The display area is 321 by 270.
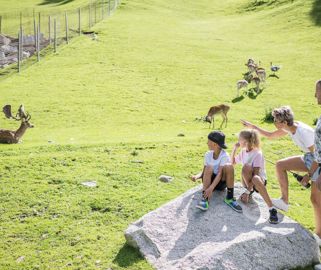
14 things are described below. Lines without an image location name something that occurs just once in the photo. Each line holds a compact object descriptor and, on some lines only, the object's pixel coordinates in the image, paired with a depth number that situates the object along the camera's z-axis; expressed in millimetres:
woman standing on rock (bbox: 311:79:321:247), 7871
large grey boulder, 7531
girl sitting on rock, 9305
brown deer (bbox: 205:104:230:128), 21516
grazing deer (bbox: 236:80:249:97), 28062
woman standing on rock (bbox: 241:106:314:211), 8789
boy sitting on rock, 8828
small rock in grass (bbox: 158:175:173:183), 11977
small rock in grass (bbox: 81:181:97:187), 11695
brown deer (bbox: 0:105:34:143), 17859
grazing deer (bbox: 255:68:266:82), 29828
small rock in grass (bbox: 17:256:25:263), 8719
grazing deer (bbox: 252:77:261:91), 28797
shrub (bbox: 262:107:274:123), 21853
